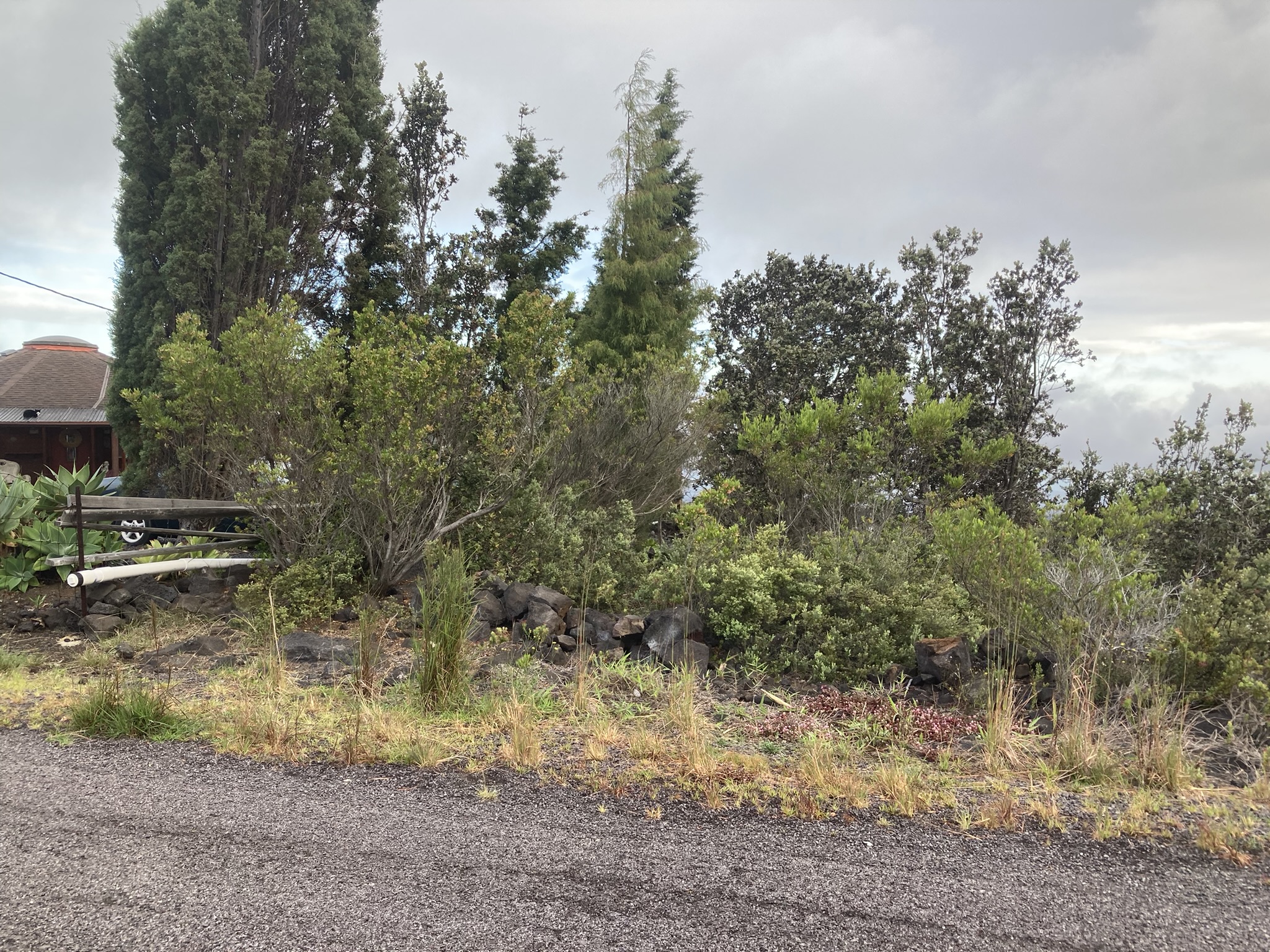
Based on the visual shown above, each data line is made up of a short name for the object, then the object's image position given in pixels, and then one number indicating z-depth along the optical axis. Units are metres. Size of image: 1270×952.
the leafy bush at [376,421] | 7.17
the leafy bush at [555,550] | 7.36
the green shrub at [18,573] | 8.45
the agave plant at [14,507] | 8.53
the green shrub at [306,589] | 7.08
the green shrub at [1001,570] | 5.56
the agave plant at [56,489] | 8.86
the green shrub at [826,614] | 5.59
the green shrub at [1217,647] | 4.66
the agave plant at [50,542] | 8.51
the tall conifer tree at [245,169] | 12.17
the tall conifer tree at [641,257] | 13.15
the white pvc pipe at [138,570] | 7.41
